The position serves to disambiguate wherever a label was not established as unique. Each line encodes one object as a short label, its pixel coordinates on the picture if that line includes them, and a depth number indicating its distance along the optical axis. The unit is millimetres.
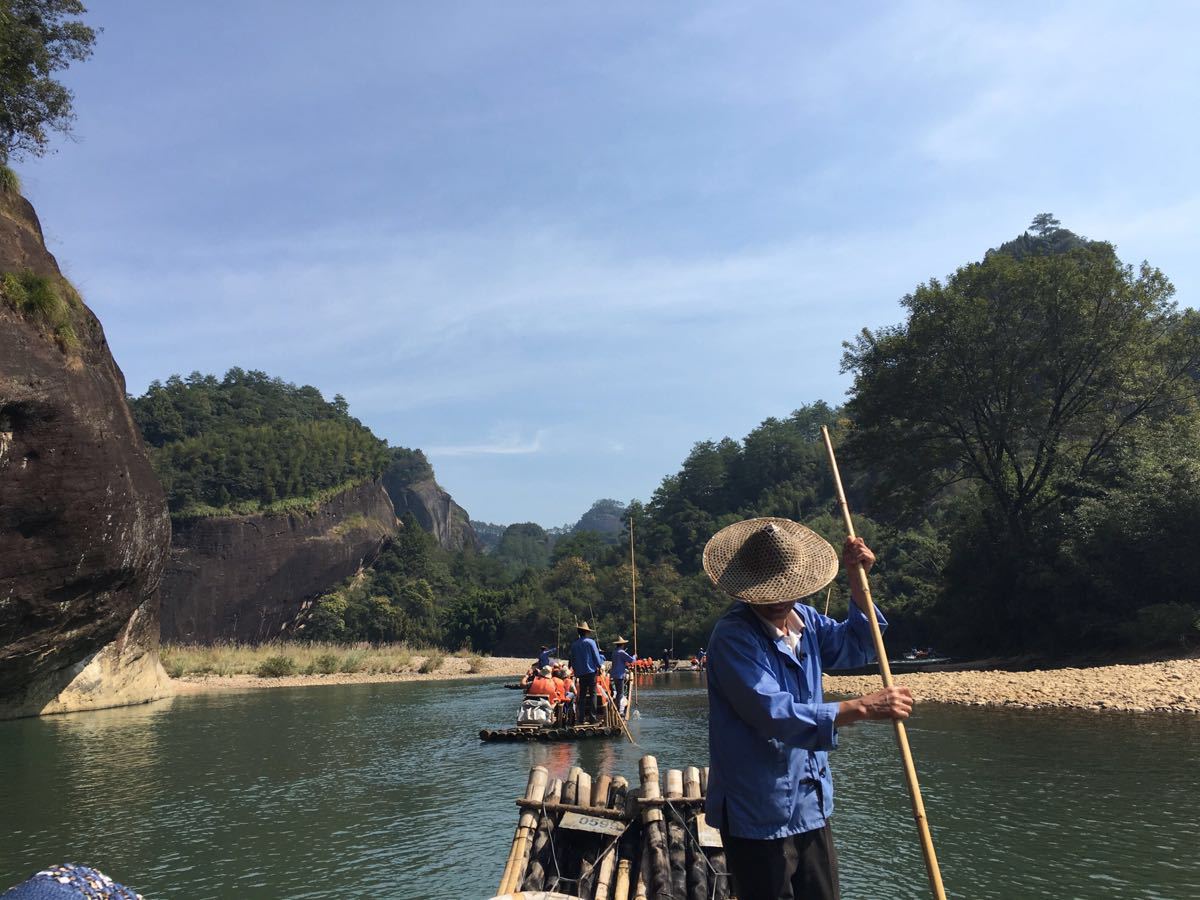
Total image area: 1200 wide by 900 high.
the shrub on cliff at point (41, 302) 14439
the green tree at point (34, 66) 18031
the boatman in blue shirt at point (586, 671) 16797
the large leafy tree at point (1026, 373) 27125
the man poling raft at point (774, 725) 3156
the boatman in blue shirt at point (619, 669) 19953
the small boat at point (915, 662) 31625
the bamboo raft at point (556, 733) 16438
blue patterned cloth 2027
